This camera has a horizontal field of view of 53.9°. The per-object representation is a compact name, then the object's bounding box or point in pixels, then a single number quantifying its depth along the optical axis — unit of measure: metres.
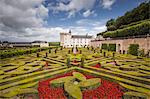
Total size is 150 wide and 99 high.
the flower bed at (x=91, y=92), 7.83
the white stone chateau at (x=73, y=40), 112.45
